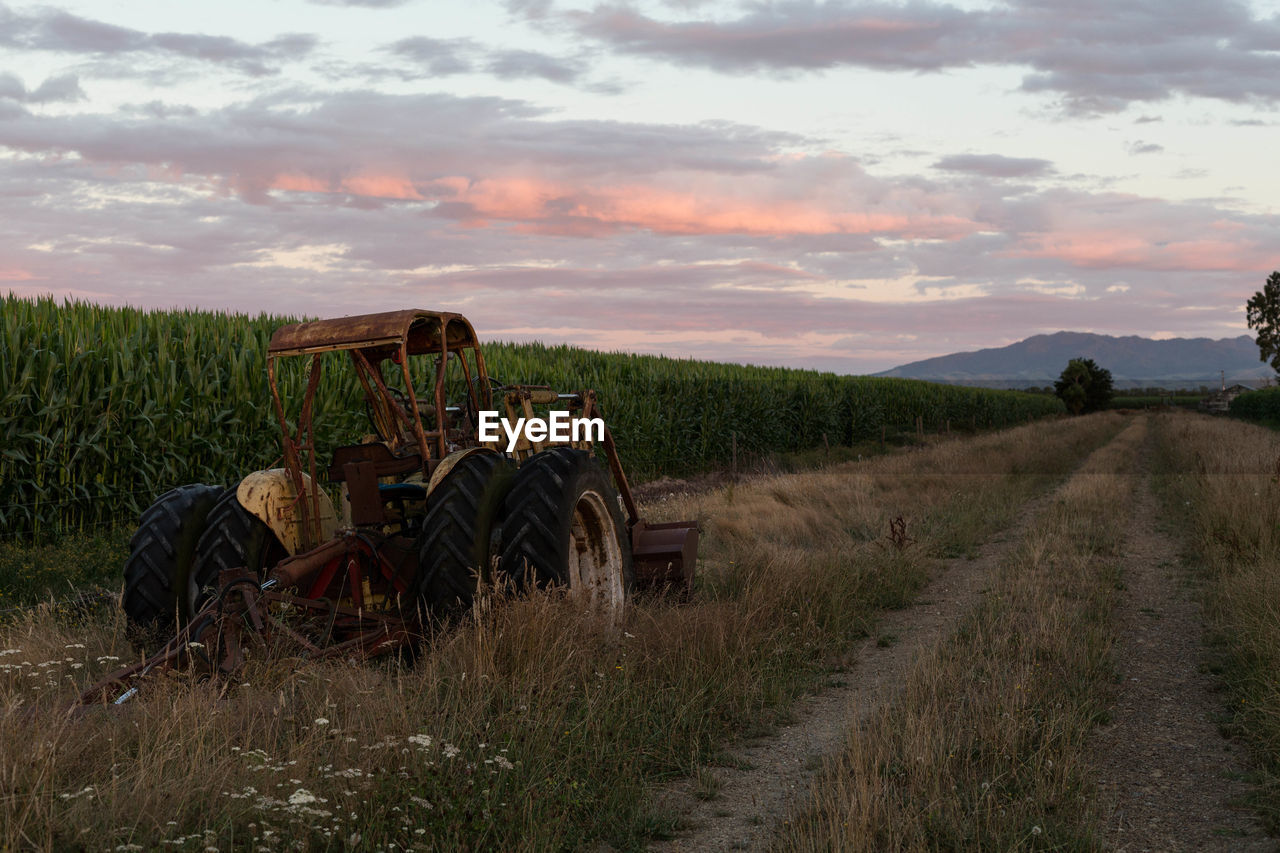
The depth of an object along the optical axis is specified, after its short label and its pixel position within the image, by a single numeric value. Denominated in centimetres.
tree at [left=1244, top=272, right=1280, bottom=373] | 9319
